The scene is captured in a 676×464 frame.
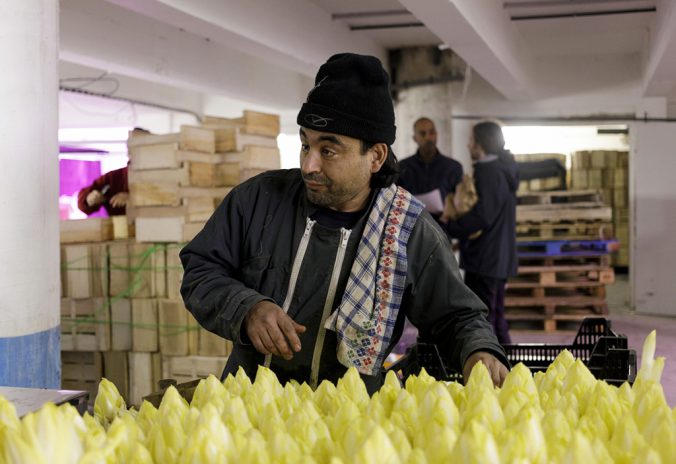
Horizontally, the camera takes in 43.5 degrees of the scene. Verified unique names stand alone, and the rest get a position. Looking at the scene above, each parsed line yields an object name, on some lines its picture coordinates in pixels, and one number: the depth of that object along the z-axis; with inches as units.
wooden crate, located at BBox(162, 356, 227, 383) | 236.5
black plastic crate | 107.3
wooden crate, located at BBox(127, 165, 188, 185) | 245.8
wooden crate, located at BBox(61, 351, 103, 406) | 252.7
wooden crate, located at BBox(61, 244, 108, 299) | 249.4
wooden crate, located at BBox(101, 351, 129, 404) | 249.3
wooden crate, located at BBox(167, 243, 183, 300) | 241.9
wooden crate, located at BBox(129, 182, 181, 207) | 244.5
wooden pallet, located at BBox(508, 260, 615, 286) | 388.2
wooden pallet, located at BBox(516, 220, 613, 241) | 397.7
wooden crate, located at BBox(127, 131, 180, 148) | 246.1
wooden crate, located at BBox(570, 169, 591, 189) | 629.0
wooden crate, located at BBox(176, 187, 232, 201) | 245.1
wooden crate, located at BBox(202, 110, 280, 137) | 260.8
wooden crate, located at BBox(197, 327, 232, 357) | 237.0
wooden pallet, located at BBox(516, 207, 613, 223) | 398.0
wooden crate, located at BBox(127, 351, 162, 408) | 245.6
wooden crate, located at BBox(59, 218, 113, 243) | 256.7
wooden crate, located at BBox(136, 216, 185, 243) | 243.1
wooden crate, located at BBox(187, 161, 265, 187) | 249.1
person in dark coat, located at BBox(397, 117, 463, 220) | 306.8
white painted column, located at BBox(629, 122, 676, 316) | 447.8
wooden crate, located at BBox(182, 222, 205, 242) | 243.0
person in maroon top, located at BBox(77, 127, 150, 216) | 310.5
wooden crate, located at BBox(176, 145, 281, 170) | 247.0
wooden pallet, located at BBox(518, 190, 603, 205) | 409.4
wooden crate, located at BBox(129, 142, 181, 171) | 245.8
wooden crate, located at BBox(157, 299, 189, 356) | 239.9
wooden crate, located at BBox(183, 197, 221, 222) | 243.8
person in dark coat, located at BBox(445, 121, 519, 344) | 274.7
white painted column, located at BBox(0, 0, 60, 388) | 151.2
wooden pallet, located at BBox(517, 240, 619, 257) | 391.2
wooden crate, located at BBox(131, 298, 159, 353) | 244.8
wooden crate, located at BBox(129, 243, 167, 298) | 244.1
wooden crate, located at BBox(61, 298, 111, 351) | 248.7
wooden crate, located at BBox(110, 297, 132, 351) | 248.1
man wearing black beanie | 99.1
